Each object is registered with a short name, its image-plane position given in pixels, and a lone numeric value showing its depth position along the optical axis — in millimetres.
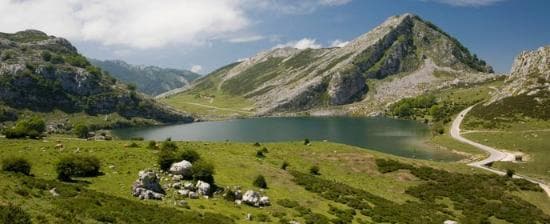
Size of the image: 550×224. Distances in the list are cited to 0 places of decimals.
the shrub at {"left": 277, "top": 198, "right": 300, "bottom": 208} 48581
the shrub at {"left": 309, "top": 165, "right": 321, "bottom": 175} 69312
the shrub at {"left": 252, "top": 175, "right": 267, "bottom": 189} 53406
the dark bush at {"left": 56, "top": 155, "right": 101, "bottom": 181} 43250
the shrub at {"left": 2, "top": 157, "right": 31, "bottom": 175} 41188
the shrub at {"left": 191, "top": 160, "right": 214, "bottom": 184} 48281
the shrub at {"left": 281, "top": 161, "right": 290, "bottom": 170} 67338
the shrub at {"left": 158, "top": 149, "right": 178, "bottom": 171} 50719
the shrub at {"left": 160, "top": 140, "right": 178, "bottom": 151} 60219
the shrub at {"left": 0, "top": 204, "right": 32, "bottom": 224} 25500
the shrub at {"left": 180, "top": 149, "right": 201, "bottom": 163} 53031
